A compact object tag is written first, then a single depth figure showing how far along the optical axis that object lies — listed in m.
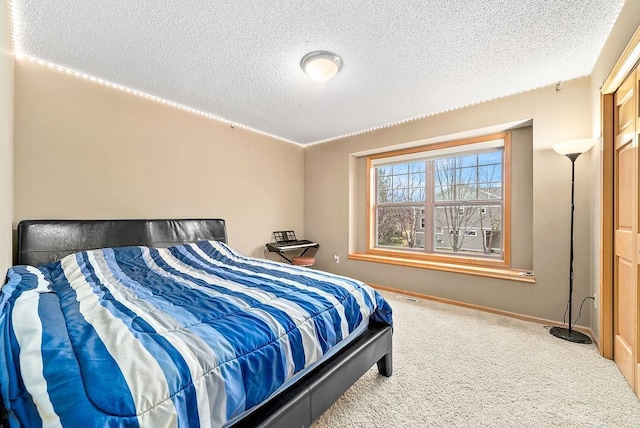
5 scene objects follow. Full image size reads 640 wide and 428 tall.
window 3.29
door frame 2.01
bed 0.72
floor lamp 2.20
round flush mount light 2.13
